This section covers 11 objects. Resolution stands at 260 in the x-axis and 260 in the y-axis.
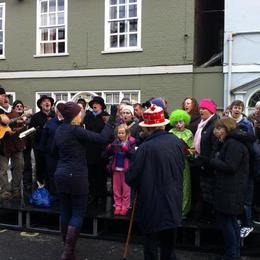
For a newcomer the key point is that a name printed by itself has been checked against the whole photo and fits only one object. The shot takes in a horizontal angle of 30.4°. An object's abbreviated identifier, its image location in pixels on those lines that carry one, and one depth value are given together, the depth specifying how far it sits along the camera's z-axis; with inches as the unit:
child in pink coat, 265.0
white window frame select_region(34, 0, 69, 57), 652.1
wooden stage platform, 252.1
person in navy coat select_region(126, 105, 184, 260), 191.2
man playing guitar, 312.0
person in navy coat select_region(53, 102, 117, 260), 224.2
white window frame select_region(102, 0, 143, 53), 609.8
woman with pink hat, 245.0
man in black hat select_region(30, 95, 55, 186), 312.3
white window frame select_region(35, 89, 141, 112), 619.2
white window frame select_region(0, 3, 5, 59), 687.7
